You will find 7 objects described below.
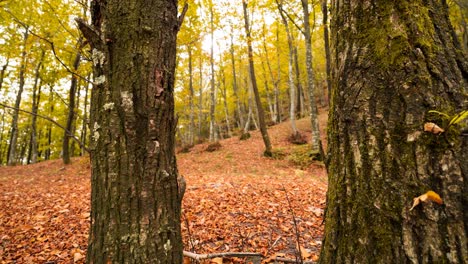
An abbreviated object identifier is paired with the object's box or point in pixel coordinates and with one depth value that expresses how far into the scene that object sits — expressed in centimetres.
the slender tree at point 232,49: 1733
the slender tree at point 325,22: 905
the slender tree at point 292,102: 1365
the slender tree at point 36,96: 1435
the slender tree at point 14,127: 1571
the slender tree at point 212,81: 1592
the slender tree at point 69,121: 1173
